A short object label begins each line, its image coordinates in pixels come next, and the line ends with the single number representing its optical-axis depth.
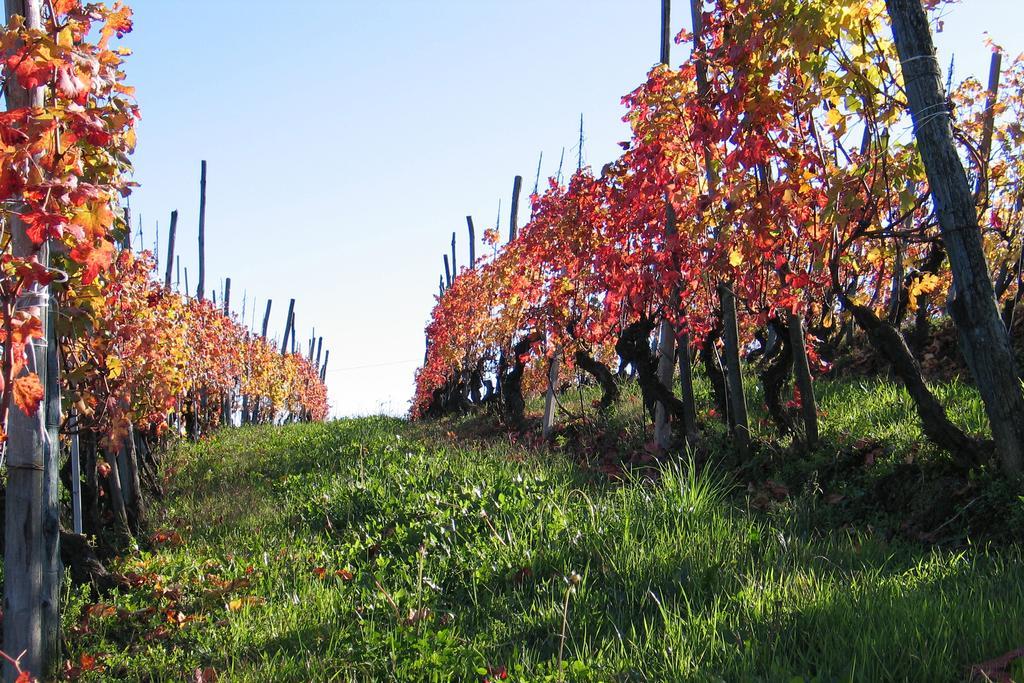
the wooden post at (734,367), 7.79
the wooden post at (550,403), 11.86
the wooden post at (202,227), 26.80
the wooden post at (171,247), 23.22
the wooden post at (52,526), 4.62
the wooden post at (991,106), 10.03
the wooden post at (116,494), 8.49
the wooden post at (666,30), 9.12
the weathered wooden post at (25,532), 4.24
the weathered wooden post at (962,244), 5.30
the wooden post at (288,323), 44.34
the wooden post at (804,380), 7.28
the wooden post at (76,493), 7.32
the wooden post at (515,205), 19.93
